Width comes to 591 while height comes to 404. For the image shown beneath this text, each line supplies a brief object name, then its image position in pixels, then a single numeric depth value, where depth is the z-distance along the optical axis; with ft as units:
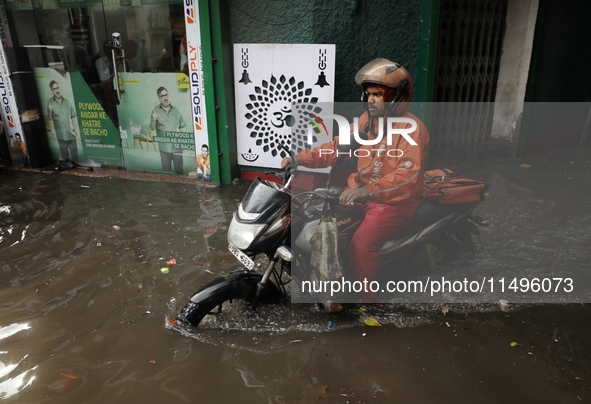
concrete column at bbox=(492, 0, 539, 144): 19.11
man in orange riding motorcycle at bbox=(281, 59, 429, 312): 8.53
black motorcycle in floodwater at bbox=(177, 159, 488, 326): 8.08
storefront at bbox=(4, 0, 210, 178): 17.99
